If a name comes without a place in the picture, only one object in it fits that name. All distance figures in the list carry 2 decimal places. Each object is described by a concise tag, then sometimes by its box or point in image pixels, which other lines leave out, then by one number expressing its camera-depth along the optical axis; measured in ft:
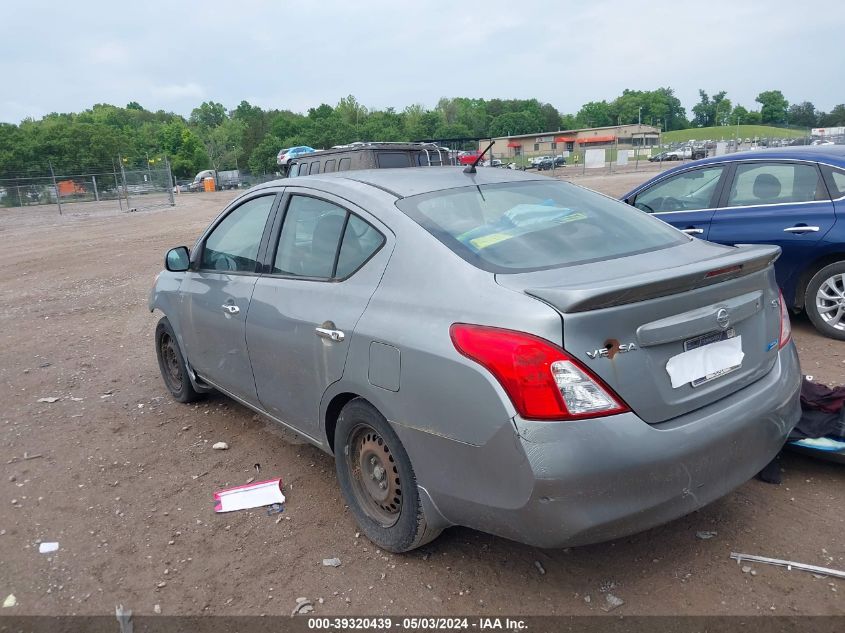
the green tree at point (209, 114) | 484.33
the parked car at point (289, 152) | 93.91
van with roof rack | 47.96
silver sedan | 7.45
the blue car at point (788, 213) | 18.16
